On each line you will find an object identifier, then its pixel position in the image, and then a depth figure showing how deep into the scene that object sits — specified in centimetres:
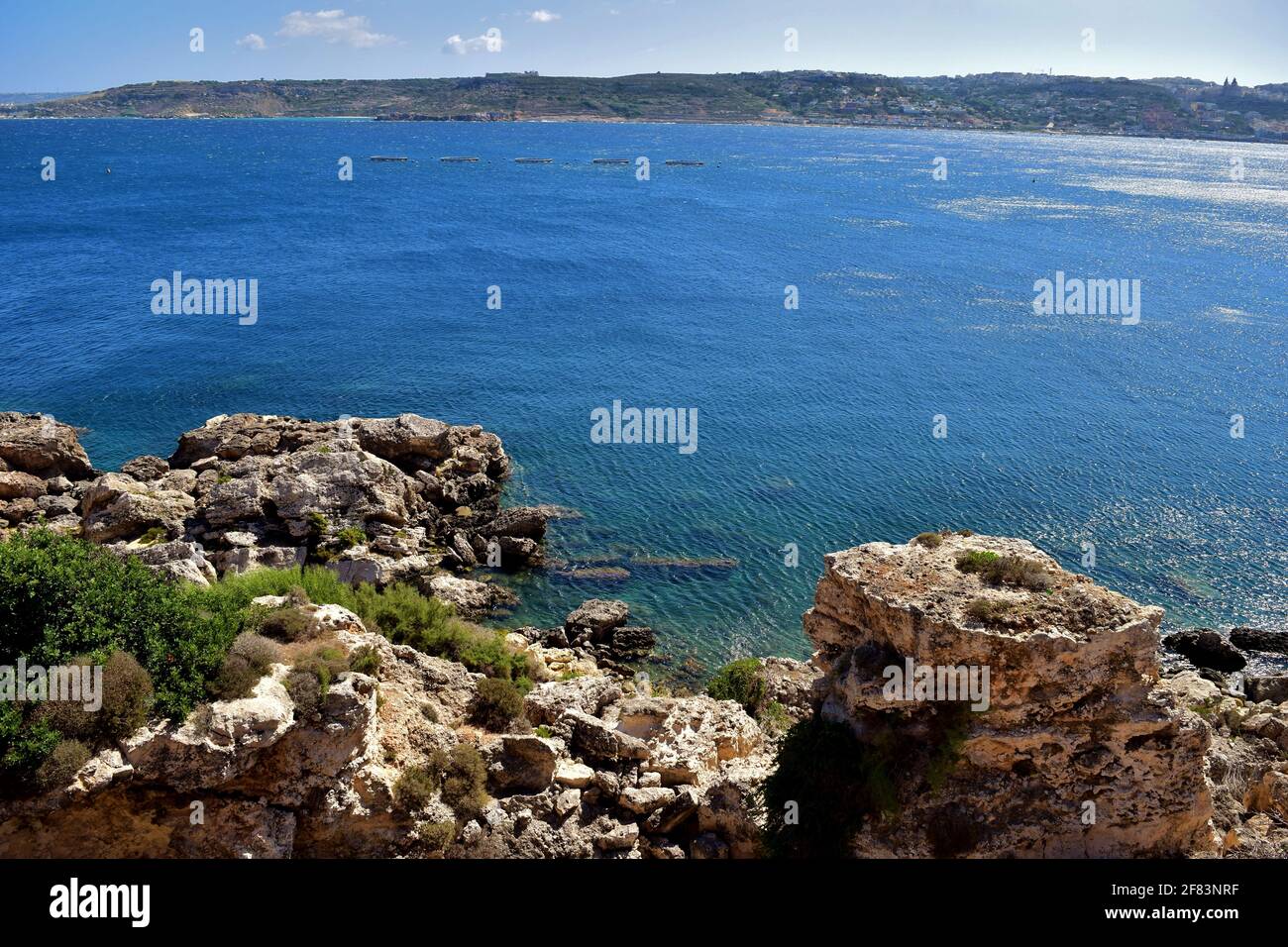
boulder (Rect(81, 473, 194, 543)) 3253
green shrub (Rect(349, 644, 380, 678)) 1889
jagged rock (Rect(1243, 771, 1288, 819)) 1925
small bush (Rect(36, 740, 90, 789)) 1412
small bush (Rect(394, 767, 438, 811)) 1723
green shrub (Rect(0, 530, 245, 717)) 1573
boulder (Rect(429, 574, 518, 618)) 3347
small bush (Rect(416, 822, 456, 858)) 1698
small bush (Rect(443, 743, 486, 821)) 1764
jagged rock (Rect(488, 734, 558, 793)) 1867
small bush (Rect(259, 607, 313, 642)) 1873
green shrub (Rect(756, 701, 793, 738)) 2316
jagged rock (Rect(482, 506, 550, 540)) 3875
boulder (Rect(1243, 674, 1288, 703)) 2984
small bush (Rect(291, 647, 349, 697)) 1705
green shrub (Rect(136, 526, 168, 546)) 3219
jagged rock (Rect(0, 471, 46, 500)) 3609
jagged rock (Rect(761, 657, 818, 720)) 2520
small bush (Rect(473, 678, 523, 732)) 2128
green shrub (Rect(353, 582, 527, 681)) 2467
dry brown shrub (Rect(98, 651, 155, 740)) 1491
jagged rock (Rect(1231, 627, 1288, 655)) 3359
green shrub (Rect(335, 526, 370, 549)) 3431
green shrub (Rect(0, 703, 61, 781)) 1401
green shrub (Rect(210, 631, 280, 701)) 1609
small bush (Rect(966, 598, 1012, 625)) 1535
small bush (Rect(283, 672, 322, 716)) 1641
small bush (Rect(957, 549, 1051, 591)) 1617
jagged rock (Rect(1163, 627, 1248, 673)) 3262
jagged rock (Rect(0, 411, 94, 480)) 3831
